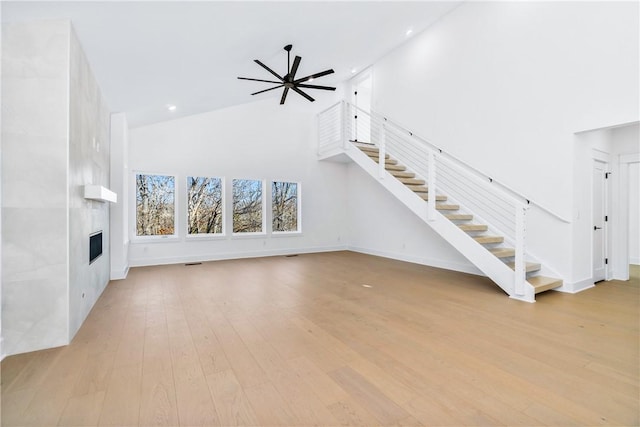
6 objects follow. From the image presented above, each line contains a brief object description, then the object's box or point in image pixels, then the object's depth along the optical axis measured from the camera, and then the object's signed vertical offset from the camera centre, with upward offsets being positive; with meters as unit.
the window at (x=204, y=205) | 6.96 +0.20
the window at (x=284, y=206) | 8.03 +0.20
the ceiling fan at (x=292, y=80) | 4.35 +2.08
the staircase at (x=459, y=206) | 4.09 +0.11
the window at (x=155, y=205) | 6.48 +0.19
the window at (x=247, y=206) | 7.47 +0.18
